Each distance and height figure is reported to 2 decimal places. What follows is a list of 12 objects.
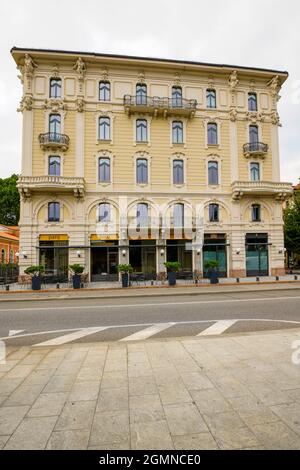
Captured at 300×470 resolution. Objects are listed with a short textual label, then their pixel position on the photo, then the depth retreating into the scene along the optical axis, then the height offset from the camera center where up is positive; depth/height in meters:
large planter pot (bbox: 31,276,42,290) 19.30 -1.91
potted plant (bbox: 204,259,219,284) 21.36 -1.33
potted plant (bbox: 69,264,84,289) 19.83 -1.42
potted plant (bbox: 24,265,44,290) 19.31 -1.38
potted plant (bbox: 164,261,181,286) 20.64 -1.22
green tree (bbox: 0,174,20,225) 50.34 +10.38
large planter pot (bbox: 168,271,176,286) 20.62 -1.74
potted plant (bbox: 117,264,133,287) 20.33 -1.32
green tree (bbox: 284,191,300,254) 30.84 +3.21
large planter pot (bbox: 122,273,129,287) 20.33 -1.76
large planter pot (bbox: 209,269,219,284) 21.34 -1.74
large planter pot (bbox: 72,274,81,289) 19.81 -1.84
